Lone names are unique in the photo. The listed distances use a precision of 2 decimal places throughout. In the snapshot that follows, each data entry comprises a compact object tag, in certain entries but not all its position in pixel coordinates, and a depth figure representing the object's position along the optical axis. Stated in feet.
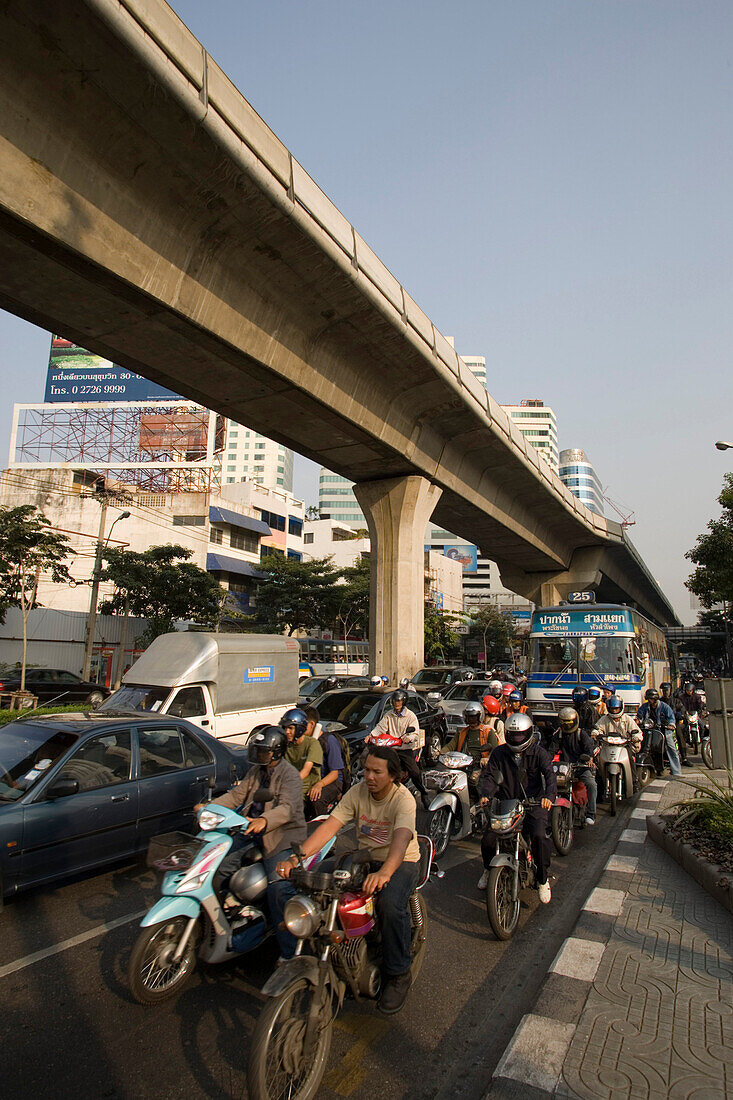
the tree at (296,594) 134.51
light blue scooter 12.07
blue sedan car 16.30
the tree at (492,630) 225.97
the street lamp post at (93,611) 84.65
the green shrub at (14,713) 42.50
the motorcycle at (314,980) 8.86
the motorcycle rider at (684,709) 46.68
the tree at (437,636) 172.39
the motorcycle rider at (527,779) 17.46
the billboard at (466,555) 323.57
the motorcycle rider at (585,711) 30.96
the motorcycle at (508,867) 15.64
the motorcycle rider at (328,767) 21.99
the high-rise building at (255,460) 442.91
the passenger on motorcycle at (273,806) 13.20
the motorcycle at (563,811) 22.39
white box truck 34.01
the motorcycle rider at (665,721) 36.86
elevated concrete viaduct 27.84
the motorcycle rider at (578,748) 26.17
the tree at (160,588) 94.89
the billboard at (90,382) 153.58
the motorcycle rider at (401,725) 28.60
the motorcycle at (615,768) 29.96
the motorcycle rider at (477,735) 25.85
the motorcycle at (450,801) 22.17
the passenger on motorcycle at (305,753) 18.28
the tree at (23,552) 70.90
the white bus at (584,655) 47.19
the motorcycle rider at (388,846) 11.29
